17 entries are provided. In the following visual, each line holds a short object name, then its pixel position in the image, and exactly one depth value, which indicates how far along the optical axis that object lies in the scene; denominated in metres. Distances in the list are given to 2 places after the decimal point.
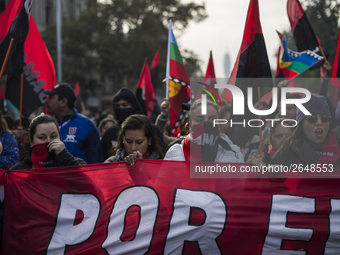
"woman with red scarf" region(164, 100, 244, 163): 3.58
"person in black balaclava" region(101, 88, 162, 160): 5.04
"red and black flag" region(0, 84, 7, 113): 8.31
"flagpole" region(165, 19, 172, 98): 6.63
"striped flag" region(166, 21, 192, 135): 6.27
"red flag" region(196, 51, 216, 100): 7.99
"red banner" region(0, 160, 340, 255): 3.28
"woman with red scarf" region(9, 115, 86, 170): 3.45
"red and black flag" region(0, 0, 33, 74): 4.15
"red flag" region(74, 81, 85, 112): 9.66
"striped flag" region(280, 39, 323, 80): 6.98
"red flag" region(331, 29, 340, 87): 5.10
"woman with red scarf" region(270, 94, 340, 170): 3.55
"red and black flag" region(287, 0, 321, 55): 7.02
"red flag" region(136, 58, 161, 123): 7.46
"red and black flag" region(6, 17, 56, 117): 5.23
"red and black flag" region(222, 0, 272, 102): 3.83
